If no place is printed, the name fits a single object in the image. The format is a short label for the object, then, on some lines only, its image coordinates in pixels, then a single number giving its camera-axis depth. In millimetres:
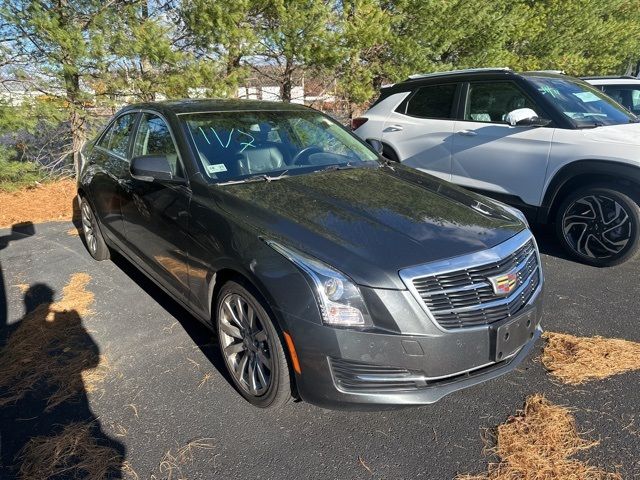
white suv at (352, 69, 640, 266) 4434
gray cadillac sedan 2195
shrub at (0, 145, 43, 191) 7457
